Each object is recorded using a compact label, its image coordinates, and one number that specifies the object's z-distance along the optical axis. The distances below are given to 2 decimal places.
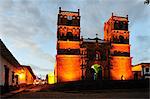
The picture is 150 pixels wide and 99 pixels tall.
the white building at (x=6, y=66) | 20.88
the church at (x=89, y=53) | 59.53
